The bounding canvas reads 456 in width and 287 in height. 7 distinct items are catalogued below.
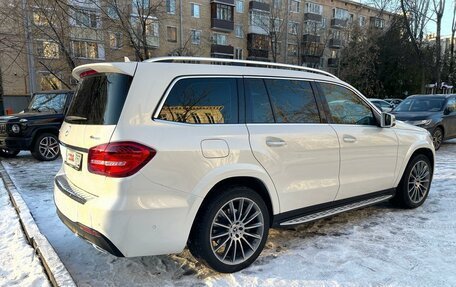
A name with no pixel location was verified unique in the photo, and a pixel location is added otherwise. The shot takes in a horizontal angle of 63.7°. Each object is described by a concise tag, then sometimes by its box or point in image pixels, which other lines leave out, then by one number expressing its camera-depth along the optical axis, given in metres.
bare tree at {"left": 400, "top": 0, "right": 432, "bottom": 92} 31.17
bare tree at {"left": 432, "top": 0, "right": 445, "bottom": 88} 30.66
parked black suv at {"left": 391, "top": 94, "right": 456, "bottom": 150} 10.50
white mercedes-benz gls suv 2.83
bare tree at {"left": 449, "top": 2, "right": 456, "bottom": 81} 34.39
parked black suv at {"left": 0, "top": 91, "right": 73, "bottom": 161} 8.98
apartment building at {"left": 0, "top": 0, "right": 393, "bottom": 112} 21.19
